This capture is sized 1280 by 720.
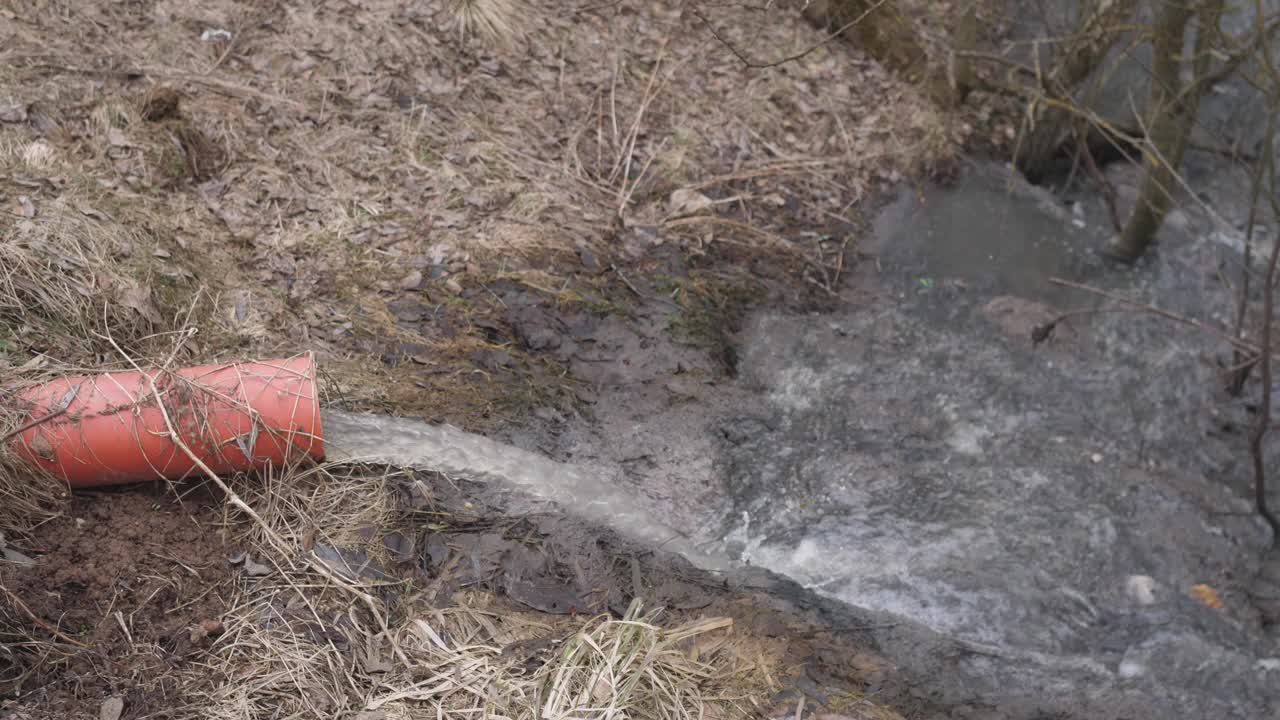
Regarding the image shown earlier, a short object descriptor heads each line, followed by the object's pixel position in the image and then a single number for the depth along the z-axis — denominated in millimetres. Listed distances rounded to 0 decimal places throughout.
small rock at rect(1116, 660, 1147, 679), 3684
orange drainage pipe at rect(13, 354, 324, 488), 2982
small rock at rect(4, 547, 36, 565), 2789
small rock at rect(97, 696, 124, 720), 2547
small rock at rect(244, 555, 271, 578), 3059
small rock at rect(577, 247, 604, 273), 4766
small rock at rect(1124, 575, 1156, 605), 4020
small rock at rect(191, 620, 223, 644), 2814
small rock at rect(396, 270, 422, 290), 4336
